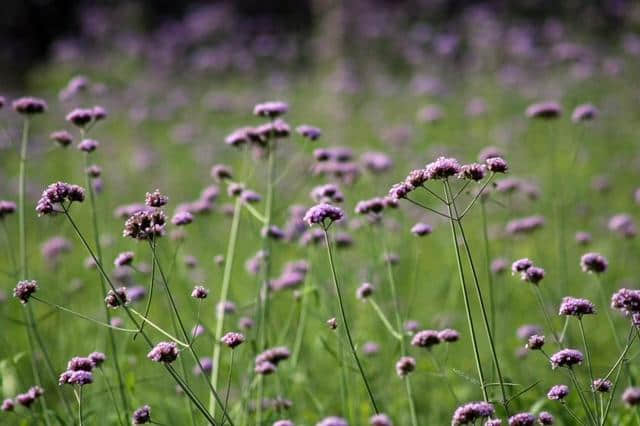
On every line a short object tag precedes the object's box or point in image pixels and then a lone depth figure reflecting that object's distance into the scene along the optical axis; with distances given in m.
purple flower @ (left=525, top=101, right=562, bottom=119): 7.34
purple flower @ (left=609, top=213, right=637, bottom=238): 8.22
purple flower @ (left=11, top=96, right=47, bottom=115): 6.48
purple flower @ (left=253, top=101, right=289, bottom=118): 6.41
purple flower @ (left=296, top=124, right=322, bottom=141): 6.71
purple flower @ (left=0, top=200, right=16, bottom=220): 6.39
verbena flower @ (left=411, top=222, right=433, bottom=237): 5.99
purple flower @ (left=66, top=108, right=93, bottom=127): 6.26
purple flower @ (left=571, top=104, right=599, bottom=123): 7.78
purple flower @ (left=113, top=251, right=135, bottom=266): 5.56
